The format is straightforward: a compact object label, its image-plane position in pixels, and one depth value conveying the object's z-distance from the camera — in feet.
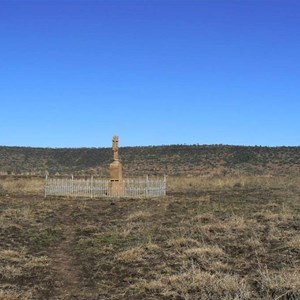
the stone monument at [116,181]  80.48
